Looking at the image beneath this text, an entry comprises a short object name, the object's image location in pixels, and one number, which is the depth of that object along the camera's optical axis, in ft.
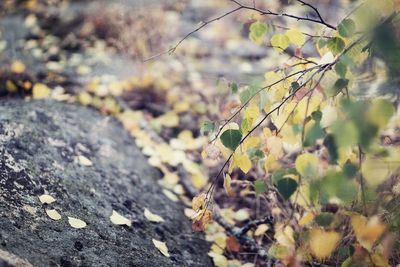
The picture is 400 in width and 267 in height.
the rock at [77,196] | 4.02
